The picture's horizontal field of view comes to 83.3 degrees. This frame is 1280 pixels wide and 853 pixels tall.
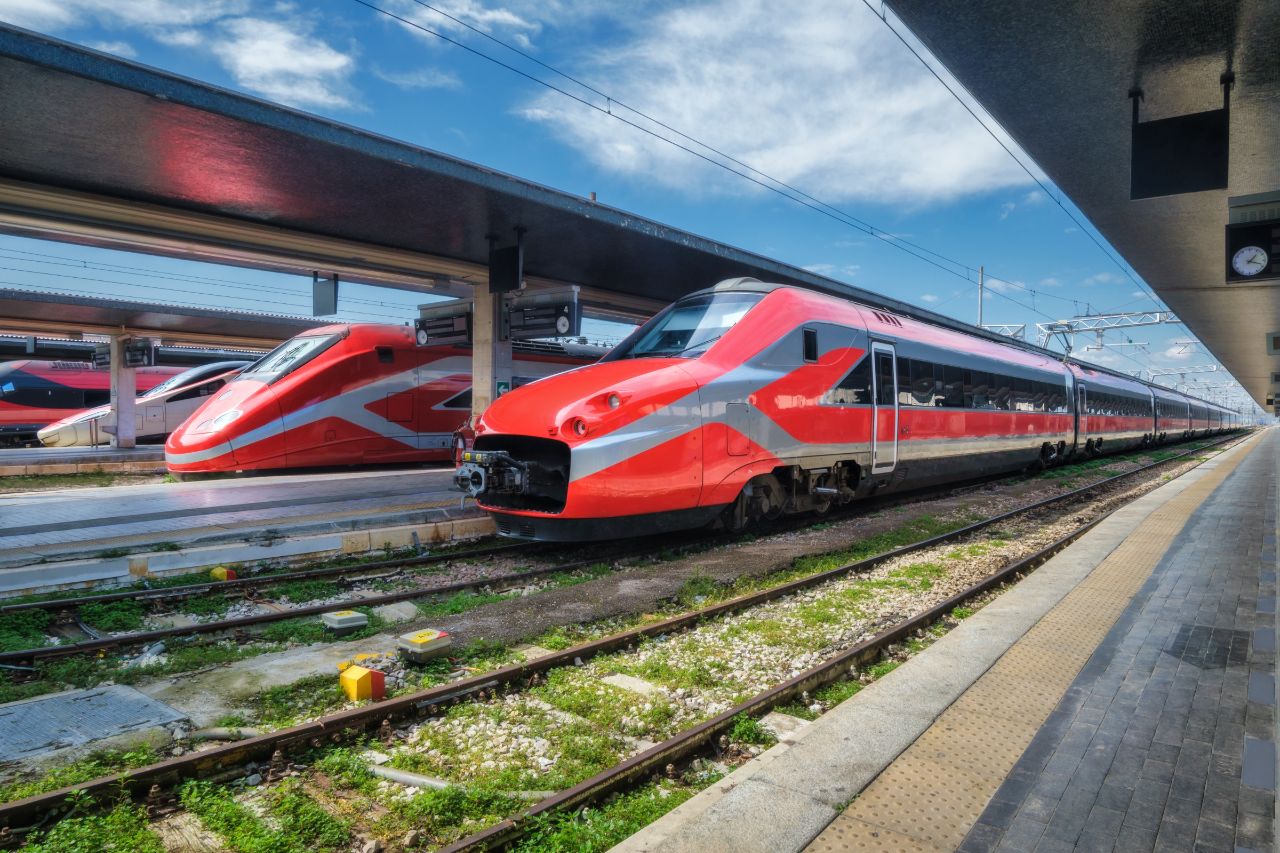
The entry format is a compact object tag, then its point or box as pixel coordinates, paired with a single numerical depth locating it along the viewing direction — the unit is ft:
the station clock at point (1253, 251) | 27.53
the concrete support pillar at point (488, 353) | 42.47
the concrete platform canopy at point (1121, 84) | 17.49
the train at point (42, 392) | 88.12
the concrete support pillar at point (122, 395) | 70.59
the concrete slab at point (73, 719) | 10.96
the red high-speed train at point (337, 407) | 43.75
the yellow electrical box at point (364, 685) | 13.12
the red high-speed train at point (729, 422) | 22.45
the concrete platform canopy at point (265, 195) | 21.57
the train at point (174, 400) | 74.79
